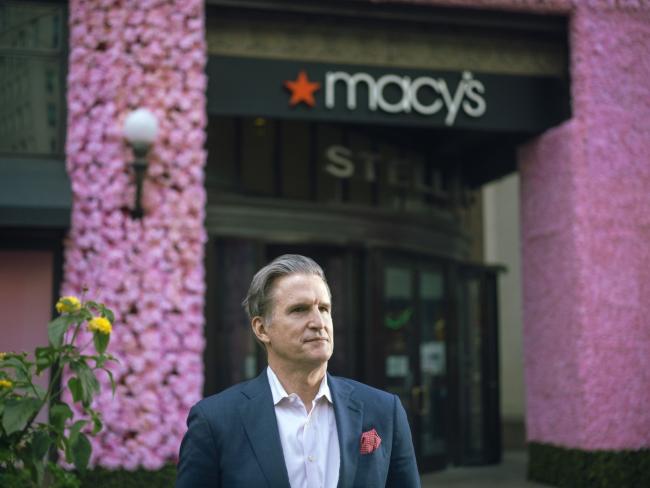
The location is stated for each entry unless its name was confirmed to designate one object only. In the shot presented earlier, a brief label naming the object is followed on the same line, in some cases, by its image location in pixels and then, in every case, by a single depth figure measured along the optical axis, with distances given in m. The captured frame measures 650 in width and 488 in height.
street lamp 8.89
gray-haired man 2.91
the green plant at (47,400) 5.45
